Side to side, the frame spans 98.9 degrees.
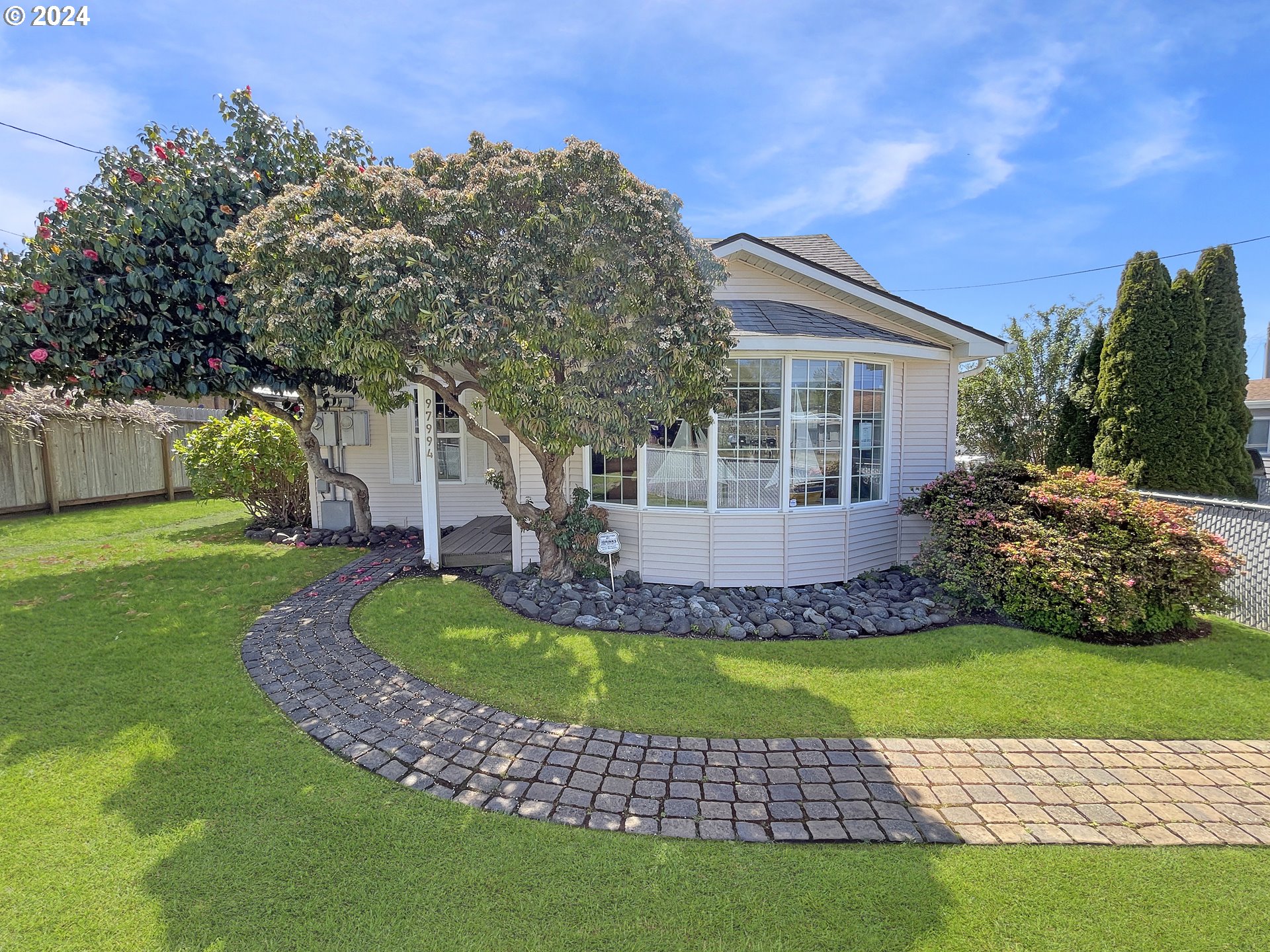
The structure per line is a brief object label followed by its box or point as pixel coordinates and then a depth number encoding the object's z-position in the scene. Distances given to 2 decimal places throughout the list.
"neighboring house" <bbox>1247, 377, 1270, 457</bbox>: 18.75
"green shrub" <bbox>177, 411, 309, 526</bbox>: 10.72
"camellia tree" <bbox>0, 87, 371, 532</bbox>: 6.96
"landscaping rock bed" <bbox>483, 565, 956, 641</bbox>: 5.81
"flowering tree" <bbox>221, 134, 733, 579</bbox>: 4.78
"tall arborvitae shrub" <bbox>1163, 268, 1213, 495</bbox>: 9.73
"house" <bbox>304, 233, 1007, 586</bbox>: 7.05
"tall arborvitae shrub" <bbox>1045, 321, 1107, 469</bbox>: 11.26
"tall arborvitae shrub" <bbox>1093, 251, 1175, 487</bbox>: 9.94
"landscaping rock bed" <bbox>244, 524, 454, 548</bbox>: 9.77
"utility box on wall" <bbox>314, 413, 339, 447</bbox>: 10.32
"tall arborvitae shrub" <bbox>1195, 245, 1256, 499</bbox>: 9.76
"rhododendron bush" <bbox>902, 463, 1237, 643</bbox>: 5.58
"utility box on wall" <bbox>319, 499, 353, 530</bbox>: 10.46
